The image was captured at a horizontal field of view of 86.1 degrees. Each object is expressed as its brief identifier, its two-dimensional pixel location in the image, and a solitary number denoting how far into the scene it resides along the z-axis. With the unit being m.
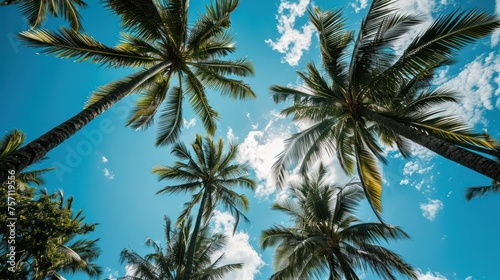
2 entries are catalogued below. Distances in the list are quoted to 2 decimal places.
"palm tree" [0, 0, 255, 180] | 6.73
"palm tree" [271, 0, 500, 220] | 5.73
